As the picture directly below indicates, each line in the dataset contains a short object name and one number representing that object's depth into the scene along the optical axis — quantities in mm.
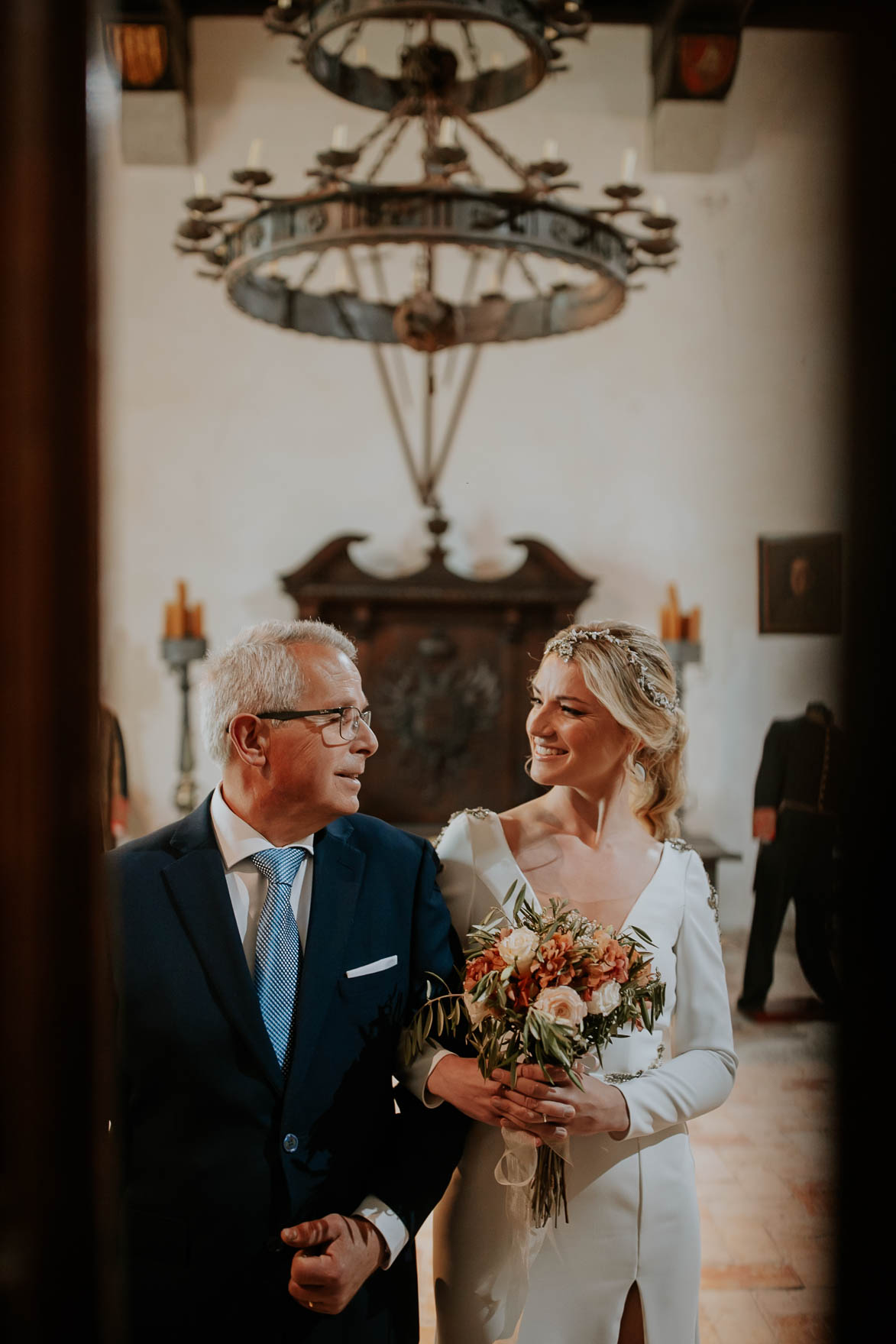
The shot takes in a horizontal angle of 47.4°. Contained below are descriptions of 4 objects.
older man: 1552
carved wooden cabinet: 6973
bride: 1773
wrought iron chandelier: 2852
